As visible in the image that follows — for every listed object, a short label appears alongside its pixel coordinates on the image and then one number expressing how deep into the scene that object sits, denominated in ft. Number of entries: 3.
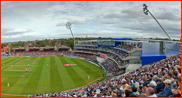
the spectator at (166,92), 16.97
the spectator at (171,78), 18.84
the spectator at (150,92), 17.41
